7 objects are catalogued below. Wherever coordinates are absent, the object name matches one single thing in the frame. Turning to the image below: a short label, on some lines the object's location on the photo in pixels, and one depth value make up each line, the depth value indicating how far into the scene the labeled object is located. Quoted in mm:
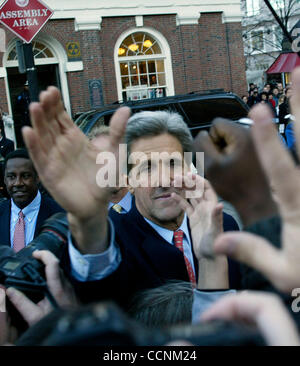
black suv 8750
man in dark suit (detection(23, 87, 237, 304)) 1223
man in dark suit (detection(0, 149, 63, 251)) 3229
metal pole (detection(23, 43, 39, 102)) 4851
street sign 4309
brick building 14031
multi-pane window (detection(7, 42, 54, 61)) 13794
